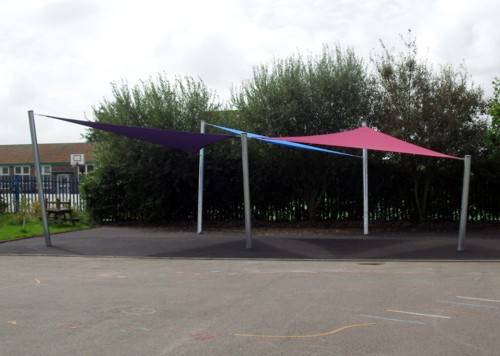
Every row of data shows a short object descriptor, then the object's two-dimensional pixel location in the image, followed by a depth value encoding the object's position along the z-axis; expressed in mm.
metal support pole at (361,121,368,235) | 15109
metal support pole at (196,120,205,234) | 15531
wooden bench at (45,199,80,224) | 18234
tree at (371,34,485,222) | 15273
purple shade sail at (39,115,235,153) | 11555
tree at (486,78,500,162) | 15219
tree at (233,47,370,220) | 16359
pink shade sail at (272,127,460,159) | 12016
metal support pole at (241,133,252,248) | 12156
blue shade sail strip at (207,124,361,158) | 13051
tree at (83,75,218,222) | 17812
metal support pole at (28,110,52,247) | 12859
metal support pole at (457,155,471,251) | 11781
